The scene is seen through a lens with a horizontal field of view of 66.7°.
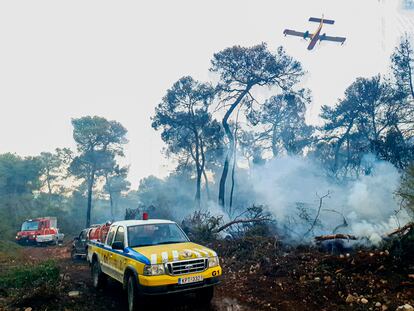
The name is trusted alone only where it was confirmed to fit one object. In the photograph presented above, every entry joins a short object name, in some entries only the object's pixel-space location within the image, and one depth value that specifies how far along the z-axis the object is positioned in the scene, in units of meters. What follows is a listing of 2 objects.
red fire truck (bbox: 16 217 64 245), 23.97
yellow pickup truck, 5.68
